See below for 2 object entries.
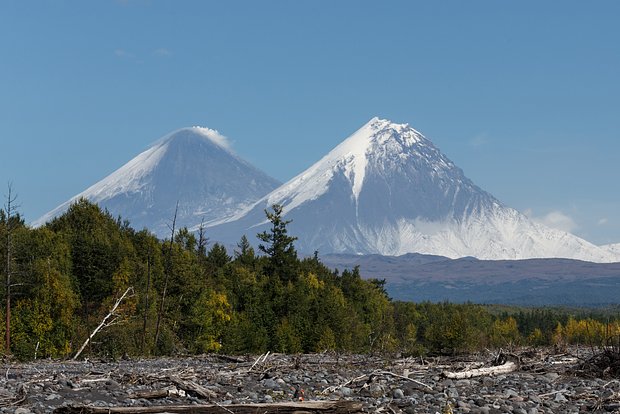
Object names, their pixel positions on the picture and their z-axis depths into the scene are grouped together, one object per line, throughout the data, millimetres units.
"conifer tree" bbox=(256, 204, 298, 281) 99250
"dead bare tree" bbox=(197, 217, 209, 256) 92788
